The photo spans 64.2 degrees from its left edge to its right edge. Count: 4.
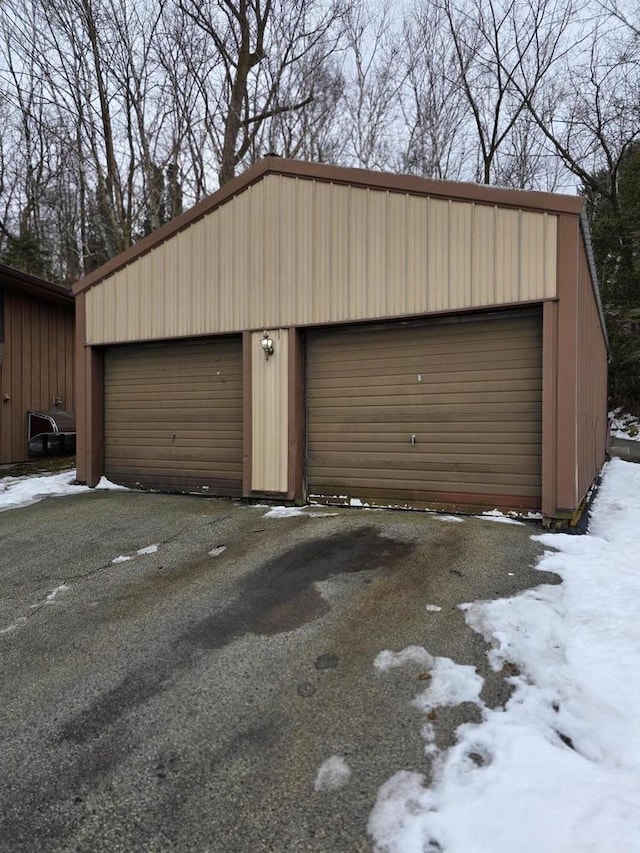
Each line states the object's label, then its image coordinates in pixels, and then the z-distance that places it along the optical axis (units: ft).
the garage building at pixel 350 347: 17.85
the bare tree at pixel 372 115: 54.24
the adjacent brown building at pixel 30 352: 34.19
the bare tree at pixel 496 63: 51.34
